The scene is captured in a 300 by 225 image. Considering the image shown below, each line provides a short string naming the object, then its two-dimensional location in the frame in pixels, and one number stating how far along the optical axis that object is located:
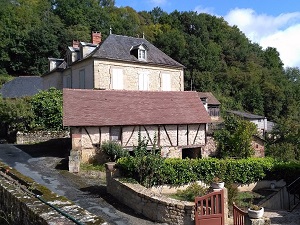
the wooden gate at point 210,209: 8.43
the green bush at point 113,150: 15.38
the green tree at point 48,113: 22.06
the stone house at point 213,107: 38.31
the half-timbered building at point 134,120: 15.84
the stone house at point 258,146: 21.11
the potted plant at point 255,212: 7.69
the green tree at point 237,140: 19.72
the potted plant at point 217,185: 9.76
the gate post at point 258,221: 7.64
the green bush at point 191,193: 11.20
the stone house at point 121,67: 22.77
